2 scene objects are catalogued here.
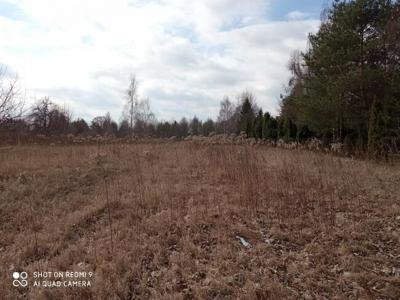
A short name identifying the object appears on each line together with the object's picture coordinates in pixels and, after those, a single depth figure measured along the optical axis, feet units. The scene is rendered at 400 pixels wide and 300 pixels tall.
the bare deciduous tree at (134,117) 125.94
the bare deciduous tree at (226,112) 183.85
